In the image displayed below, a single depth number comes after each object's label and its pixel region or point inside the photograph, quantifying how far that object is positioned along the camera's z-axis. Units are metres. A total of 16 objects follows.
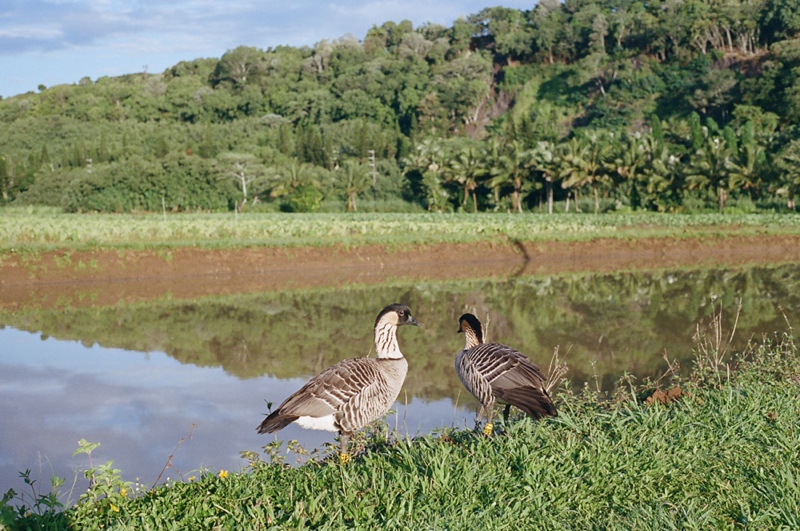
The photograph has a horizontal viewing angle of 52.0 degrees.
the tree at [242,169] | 59.81
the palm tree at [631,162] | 49.00
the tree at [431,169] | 55.88
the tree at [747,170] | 44.62
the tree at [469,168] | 52.84
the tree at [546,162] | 50.00
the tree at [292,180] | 57.41
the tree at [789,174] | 42.03
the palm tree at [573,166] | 48.72
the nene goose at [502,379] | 6.18
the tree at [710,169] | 45.16
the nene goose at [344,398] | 6.19
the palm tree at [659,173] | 47.88
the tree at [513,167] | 50.84
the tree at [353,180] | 55.97
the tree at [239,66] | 125.62
